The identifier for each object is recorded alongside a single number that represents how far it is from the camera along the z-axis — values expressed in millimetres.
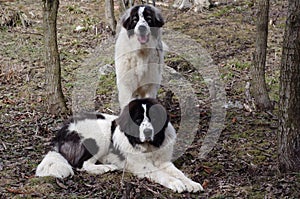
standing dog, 6168
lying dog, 4922
